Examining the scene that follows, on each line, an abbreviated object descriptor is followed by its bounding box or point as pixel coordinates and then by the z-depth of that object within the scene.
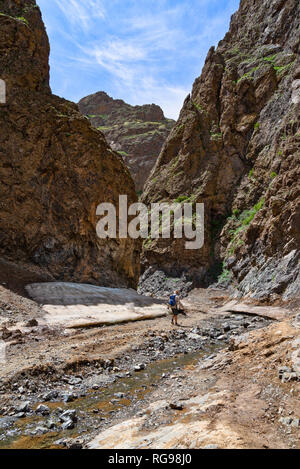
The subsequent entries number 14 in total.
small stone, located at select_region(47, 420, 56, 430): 5.87
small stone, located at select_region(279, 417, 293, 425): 4.51
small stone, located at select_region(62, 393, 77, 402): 7.10
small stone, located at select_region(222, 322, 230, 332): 16.07
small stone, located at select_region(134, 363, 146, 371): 9.63
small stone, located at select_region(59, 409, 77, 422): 6.08
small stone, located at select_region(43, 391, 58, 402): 7.09
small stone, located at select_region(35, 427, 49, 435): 5.68
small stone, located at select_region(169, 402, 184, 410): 5.88
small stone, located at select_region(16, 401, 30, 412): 6.45
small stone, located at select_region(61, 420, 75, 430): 5.84
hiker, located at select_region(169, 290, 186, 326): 17.27
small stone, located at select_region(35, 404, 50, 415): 6.41
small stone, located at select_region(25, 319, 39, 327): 12.31
